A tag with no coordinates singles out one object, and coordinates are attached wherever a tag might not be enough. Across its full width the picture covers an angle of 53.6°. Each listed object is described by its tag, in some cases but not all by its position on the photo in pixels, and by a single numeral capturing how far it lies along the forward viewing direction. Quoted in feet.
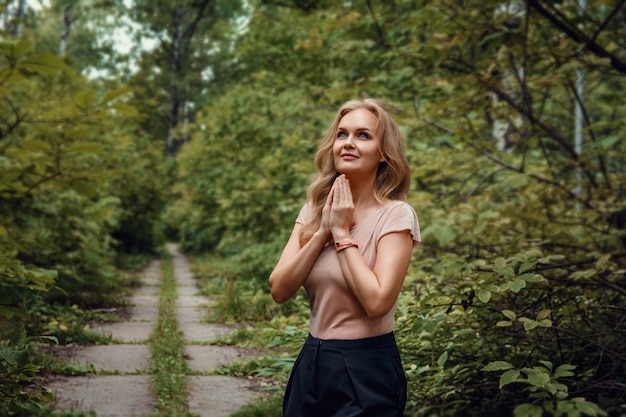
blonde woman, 6.12
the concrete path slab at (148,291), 35.10
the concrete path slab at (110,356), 17.74
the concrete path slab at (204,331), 22.56
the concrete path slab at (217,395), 14.11
